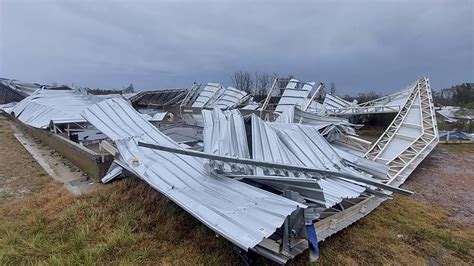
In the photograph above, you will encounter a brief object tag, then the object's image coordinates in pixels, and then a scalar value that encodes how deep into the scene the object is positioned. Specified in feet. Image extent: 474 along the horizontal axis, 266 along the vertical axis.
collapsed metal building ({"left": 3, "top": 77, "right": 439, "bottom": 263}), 8.85
